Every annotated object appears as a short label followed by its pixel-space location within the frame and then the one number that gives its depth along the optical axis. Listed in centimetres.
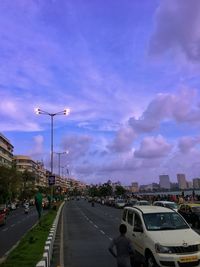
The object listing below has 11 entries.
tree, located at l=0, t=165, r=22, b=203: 3915
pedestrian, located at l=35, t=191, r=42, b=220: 1163
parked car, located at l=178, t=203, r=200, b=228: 1237
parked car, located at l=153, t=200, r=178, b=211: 1572
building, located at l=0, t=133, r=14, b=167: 5814
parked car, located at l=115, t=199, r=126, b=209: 3207
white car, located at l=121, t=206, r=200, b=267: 504
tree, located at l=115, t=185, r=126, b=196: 7310
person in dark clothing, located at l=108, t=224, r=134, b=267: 423
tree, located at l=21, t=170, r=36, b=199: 6211
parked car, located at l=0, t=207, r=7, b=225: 1678
